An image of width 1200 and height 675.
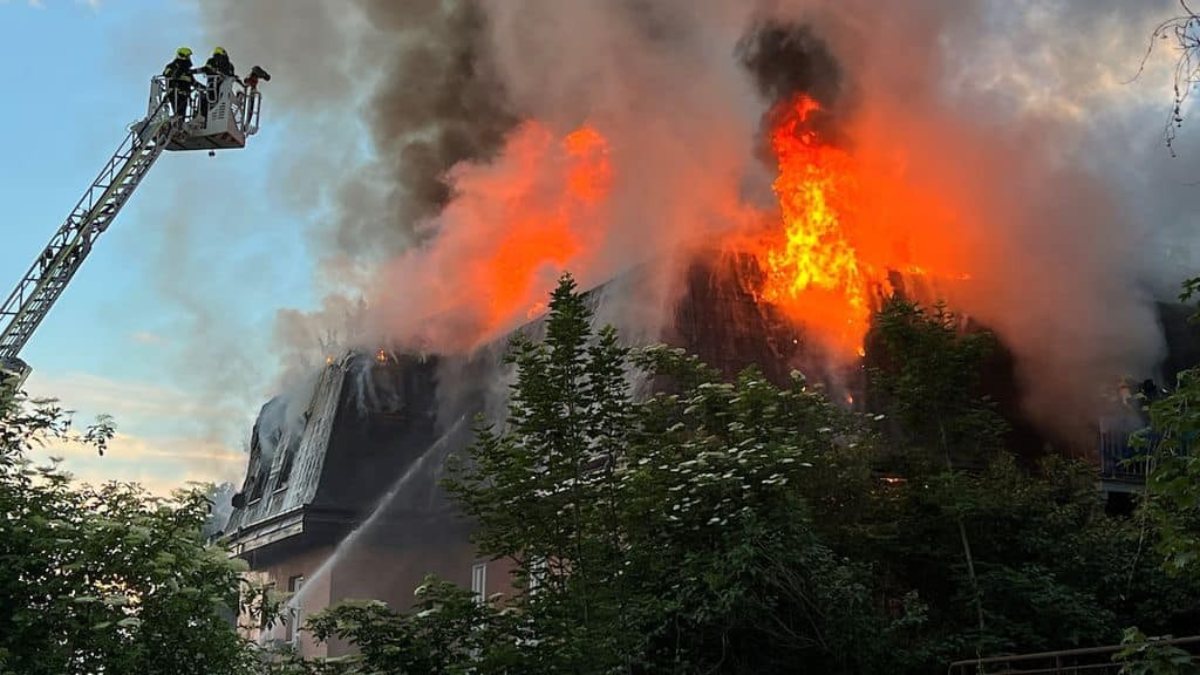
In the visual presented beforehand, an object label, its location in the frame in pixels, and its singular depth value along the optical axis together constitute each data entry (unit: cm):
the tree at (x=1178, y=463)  687
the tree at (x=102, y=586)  1074
